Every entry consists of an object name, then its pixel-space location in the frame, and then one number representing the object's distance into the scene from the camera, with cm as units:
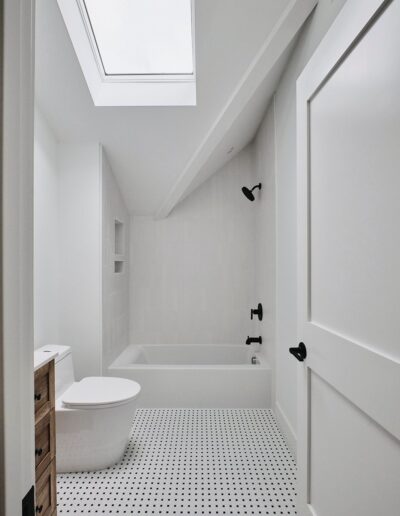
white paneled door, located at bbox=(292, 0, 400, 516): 84
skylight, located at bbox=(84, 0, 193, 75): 199
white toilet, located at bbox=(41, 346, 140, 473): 195
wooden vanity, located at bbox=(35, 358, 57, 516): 146
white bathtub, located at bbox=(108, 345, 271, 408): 286
